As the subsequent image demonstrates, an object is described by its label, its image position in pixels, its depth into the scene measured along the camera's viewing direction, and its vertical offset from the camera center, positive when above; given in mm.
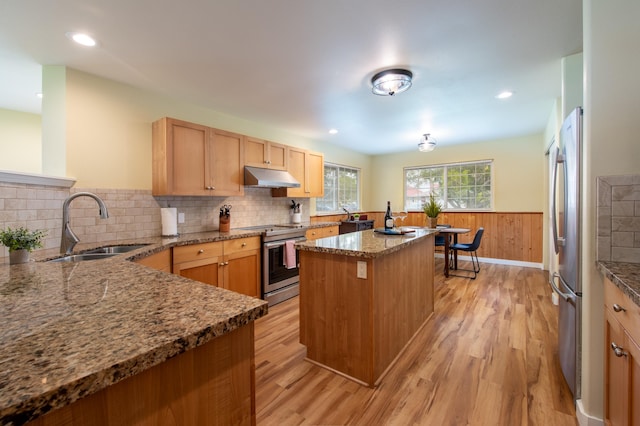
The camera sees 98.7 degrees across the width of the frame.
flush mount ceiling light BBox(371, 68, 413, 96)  2473 +1202
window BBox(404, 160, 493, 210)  5559 +554
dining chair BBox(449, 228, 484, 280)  4438 -590
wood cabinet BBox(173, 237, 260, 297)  2643 -531
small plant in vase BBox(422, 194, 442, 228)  4258 -64
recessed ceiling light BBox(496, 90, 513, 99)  3017 +1301
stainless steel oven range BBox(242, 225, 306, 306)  3299 -701
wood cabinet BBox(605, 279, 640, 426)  1031 -621
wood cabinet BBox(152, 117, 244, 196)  2809 +589
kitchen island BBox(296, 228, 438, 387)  1887 -688
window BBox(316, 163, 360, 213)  5621 +483
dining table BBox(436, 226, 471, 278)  4344 -450
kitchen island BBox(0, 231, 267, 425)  485 -287
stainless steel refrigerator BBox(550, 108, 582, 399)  1605 -205
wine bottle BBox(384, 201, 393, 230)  2775 -119
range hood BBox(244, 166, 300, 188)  3432 +447
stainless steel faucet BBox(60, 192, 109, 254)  1943 -132
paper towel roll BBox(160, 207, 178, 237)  2898 -89
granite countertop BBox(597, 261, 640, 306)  1035 -292
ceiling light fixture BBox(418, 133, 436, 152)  4466 +1108
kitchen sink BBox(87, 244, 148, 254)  2227 -305
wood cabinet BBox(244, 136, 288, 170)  3564 +797
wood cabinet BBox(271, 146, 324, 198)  4168 +627
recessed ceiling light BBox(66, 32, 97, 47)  1926 +1257
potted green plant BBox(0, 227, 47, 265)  1536 -169
